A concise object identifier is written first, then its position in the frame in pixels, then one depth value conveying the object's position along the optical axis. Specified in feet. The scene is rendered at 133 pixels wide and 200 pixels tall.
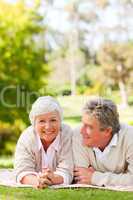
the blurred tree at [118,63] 115.03
